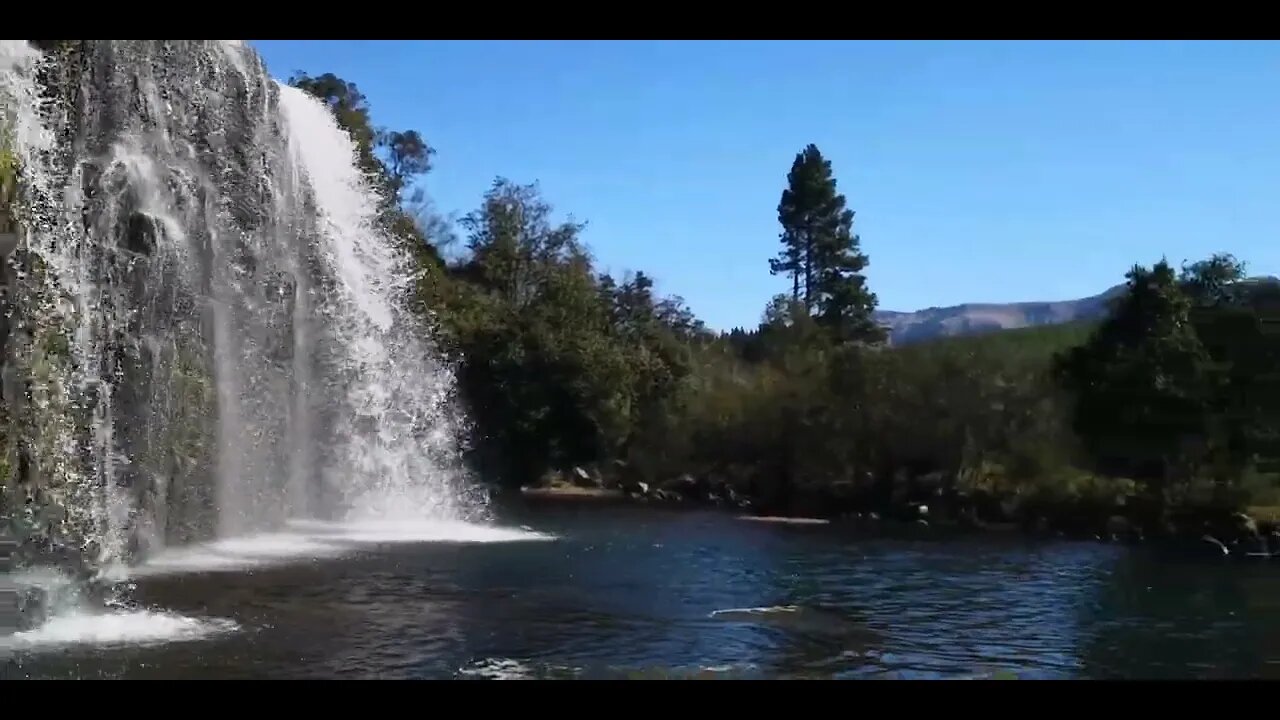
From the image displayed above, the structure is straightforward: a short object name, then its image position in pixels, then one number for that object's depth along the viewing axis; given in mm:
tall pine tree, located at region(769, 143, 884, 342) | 61156
